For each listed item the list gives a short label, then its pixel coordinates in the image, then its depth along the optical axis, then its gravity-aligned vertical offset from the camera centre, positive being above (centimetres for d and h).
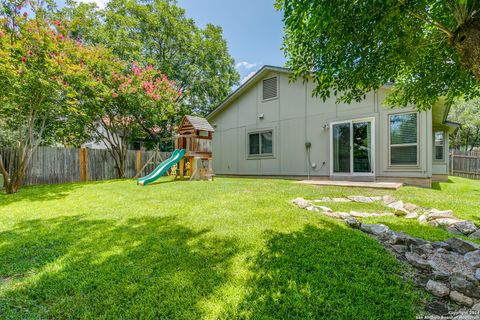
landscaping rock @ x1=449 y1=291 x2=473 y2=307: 173 -111
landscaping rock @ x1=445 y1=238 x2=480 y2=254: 260 -105
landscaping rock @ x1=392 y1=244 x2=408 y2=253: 262 -108
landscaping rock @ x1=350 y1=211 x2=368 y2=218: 402 -103
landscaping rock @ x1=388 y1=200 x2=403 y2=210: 446 -98
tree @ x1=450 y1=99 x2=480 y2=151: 1977 +294
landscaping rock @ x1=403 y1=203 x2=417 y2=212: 447 -100
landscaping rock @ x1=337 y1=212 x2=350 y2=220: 389 -101
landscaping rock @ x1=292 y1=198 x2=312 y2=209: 462 -95
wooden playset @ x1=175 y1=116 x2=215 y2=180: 976 +59
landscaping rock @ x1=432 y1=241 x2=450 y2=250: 271 -107
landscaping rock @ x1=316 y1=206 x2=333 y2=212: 432 -99
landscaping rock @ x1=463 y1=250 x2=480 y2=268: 225 -107
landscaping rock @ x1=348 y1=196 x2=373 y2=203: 518 -97
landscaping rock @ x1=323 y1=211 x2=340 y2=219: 397 -102
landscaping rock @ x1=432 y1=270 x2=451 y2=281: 199 -106
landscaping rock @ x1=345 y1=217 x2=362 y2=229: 346 -101
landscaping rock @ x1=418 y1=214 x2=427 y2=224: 374 -105
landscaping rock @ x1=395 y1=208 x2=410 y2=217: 412 -102
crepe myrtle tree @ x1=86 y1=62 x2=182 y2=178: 1028 +265
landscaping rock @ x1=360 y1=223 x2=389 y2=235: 312 -101
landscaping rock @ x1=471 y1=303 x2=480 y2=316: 161 -110
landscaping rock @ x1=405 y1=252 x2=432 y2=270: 222 -106
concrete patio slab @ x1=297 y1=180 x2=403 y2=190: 652 -84
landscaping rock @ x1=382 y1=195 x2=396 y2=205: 504 -95
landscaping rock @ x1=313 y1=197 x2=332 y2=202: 532 -99
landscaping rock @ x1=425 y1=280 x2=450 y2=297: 181 -108
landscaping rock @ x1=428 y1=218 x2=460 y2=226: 357 -104
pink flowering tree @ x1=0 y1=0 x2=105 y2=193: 618 +270
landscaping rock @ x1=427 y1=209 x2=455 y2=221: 382 -99
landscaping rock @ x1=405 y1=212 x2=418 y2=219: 398 -105
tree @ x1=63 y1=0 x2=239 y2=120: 1362 +796
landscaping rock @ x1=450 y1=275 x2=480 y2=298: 181 -107
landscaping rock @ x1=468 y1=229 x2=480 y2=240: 309 -110
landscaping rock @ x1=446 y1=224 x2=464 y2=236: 328 -110
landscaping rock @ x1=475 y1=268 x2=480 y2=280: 197 -105
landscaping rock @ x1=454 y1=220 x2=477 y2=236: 327 -104
